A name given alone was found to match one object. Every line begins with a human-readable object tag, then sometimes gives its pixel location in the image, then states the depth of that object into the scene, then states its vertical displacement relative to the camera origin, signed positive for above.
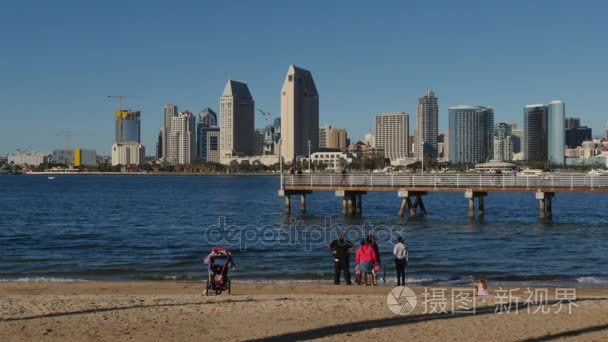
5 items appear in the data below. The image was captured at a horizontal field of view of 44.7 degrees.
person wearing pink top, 21.55 -2.32
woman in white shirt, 21.73 -2.28
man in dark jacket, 22.22 -2.32
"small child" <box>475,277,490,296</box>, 19.66 -2.93
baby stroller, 19.37 -2.66
